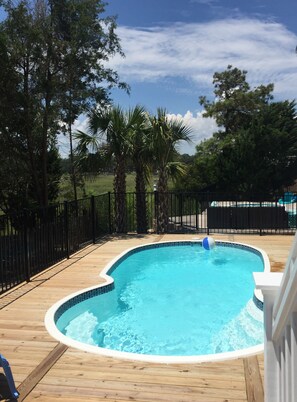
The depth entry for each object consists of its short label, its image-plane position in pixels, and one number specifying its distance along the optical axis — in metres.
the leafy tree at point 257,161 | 21.02
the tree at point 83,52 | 10.20
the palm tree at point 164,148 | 11.41
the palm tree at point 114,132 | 11.63
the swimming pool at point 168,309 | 5.43
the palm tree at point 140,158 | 11.88
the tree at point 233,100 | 27.30
